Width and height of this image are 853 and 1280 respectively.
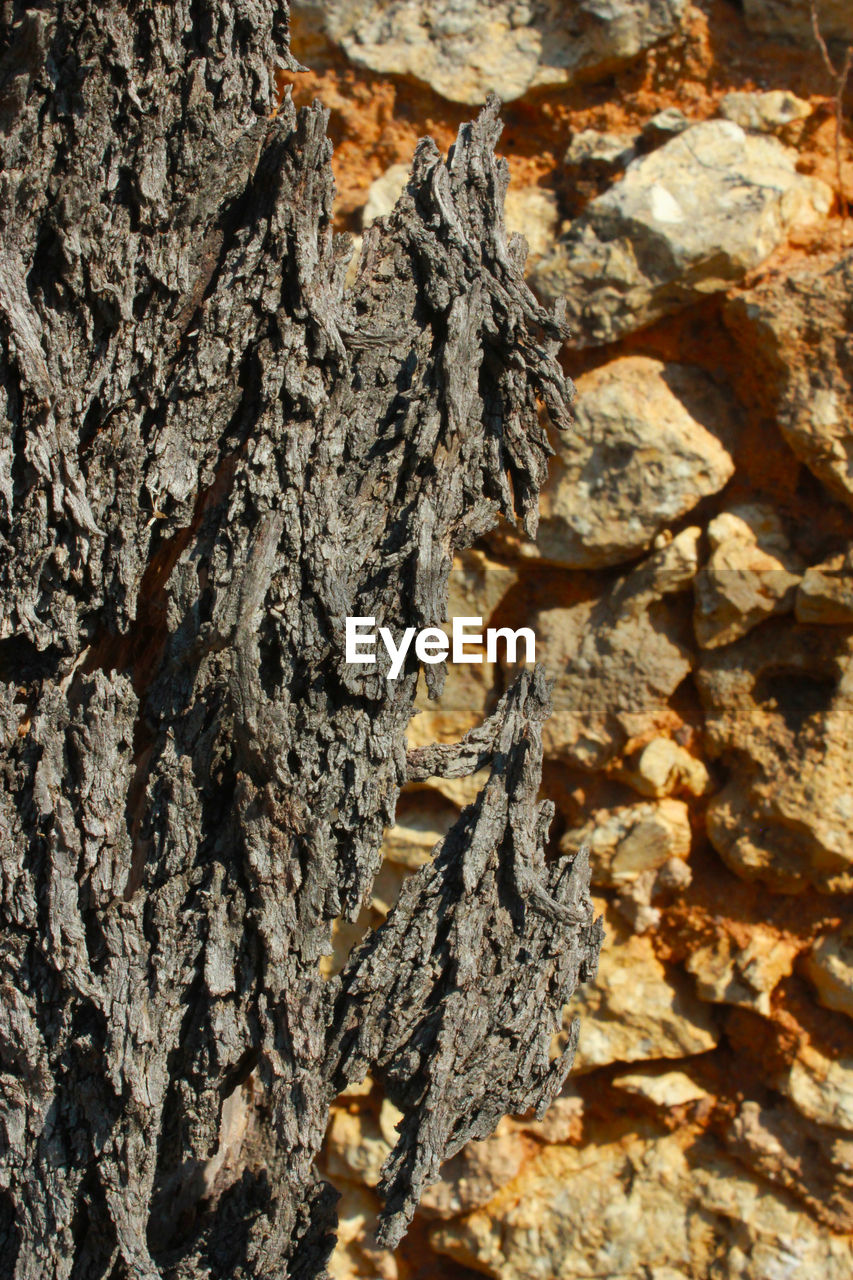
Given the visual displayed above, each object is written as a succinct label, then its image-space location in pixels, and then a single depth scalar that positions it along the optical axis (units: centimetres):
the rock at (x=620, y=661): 264
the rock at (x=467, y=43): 273
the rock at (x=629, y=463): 259
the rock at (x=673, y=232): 253
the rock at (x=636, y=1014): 265
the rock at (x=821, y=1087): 247
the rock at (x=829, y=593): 244
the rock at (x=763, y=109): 267
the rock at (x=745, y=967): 256
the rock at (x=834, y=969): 249
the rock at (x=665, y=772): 262
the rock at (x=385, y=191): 268
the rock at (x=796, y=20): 266
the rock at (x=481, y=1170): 271
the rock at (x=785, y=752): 247
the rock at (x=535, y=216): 272
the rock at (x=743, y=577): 254
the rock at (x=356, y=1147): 281
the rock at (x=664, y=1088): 266
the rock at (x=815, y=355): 246
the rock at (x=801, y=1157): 251
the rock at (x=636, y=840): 263
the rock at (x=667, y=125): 264
